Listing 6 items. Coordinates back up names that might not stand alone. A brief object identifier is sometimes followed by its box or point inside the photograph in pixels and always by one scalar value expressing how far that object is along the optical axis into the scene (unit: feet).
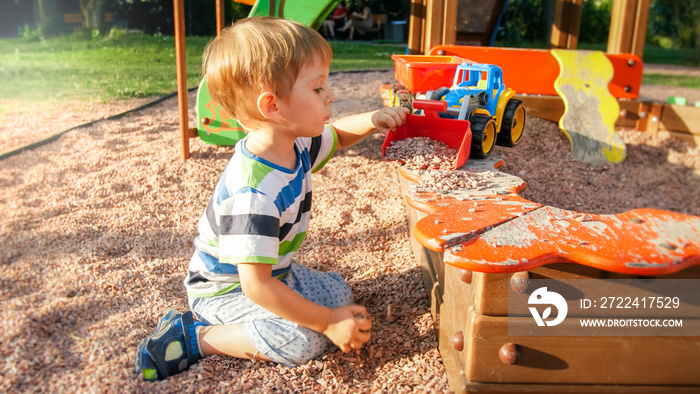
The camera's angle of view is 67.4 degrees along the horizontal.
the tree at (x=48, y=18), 25.03
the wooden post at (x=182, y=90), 9.66
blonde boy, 4.26
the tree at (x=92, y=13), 29.07
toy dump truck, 6.48
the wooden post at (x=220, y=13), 11.35
